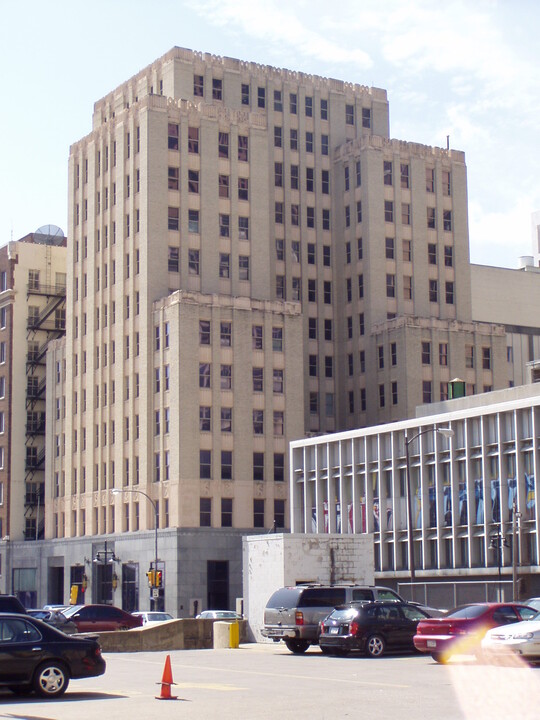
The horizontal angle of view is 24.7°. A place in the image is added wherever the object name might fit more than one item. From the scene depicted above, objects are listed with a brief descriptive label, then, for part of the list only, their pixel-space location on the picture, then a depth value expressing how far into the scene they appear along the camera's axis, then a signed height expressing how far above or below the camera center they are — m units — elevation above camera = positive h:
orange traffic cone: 24.47 -2.93
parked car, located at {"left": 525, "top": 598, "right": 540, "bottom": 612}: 35.30 -2.03
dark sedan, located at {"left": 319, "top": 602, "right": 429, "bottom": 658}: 35.69 -2.71
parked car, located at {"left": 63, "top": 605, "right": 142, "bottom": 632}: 54.72 -3.52
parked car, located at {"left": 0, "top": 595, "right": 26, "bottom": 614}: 34.65 -1.80
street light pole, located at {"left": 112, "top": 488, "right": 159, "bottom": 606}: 79.12 +2.54
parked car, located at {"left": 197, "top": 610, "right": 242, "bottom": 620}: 62.91 -4.00
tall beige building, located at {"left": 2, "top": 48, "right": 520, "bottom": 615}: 88.00 +18.19
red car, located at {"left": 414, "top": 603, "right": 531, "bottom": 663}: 32.66 -2.49
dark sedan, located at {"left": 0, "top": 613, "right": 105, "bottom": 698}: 23.89 -2.29
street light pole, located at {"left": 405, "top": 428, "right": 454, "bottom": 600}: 51.59 +0.00
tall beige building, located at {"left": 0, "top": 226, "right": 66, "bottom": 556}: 108.31 +14.25
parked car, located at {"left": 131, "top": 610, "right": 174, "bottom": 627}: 61.76 -3.95
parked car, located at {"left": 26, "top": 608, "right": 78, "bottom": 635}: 49.13 -3.24
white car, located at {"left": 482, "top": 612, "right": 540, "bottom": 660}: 29.98 -2.59
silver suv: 39.34 -2.30
